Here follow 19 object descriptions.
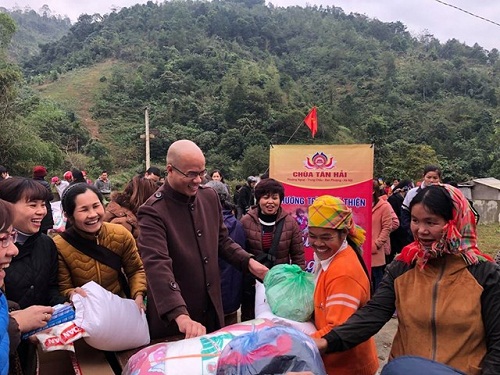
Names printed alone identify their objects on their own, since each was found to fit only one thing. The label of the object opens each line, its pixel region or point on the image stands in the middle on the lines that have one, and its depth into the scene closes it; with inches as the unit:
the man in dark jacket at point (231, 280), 125.9
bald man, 77.2
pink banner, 165.8
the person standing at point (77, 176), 241.9
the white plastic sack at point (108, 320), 67.3
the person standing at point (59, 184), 330.9
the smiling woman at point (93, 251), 85.7
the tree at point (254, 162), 1216.2
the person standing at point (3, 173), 210.0
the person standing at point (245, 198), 289.6
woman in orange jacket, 63.8
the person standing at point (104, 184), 421.4
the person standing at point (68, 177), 379.3
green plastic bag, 67.7
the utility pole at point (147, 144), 850.9
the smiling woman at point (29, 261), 74.3
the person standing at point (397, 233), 198.1
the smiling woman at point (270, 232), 129.7
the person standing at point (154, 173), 228.1
